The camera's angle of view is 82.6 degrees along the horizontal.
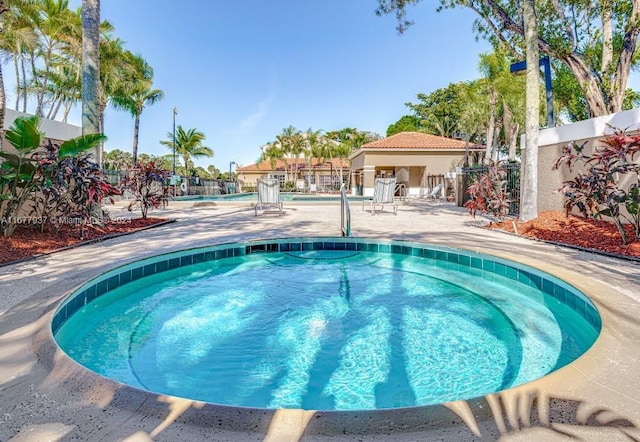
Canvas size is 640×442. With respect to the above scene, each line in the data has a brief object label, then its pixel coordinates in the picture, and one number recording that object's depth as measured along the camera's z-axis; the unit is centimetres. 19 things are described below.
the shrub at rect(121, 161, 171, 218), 900
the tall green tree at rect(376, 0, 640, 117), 1023
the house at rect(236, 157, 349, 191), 3847
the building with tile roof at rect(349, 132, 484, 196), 2630
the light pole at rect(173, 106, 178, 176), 3275
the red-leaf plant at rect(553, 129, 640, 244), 520
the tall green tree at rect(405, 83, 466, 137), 4256
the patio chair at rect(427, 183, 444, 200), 2085
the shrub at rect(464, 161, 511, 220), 840
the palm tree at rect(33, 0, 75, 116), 1958
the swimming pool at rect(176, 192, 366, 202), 2093
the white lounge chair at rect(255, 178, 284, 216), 1126
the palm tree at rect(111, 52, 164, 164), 2591
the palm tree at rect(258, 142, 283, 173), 3691
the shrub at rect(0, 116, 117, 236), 537
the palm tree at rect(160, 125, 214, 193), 3476
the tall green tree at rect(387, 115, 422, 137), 4719
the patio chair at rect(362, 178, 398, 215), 1141
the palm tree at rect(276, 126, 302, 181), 3738
